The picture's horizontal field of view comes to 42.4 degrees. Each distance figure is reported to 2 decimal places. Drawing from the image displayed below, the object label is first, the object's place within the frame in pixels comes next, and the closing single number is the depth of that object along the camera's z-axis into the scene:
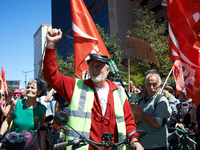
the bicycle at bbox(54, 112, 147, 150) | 2.36
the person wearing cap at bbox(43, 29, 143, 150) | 2.84
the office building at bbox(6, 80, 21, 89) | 133.18
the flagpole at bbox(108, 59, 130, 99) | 5.03
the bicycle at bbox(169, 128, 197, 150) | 6.22
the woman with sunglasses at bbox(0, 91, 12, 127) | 6.84
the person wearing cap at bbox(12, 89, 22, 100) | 8.50
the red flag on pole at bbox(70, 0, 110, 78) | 5.15
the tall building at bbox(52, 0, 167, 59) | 52.97
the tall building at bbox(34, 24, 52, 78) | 116.74
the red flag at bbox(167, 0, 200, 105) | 4.95
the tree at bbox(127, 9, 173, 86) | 21.55
